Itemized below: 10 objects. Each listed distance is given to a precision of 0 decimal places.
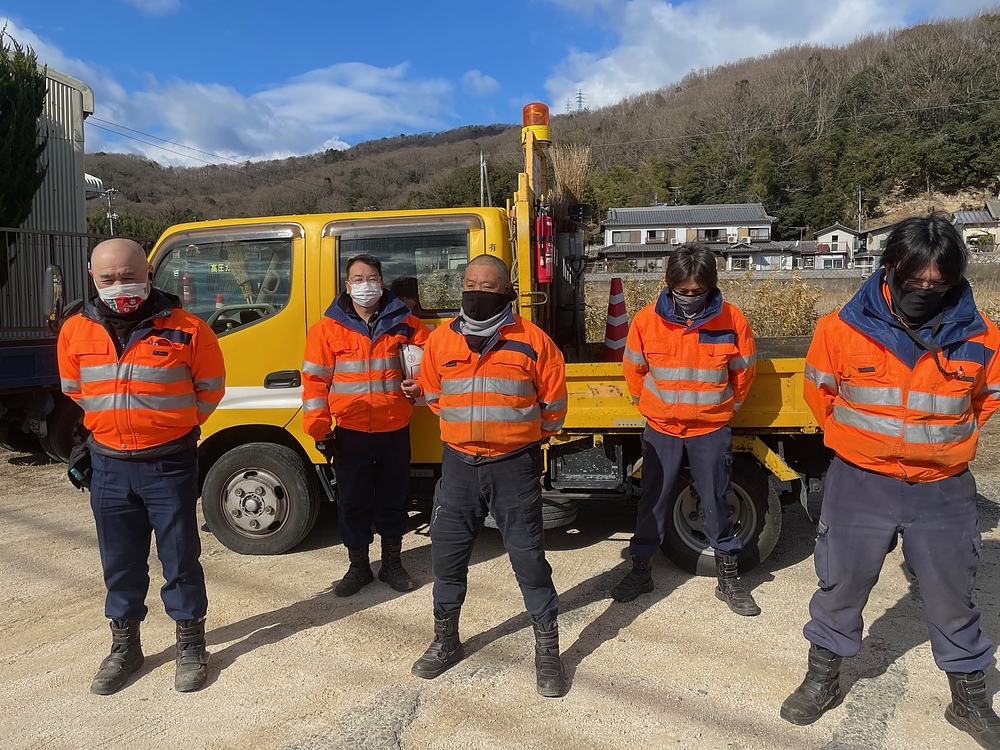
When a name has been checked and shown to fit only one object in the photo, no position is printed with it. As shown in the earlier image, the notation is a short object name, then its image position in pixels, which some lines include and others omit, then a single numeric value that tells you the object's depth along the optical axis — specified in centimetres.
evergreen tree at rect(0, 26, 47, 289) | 903
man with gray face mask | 338
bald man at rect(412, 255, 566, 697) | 285
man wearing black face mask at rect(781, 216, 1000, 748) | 244
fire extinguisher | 390
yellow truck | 382
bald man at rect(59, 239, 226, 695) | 286
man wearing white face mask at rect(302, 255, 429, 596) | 355
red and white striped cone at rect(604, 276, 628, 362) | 507
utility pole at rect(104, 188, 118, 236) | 3494
